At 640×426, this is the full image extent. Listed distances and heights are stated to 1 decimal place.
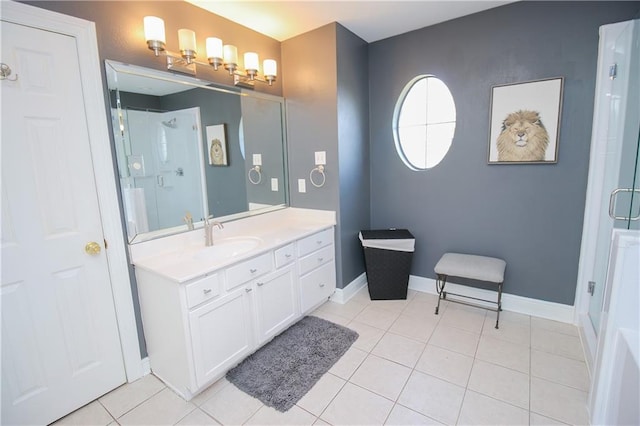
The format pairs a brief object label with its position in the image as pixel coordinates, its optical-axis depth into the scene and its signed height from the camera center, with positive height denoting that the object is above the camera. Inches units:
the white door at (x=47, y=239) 56.6 -12.6
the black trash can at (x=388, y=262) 108.7 -34.6
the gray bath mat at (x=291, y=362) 70.6 -50.5
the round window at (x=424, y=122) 109.2 +15.6
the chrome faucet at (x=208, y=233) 85.4 -17.4
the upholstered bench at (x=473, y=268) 91.4 -32.5
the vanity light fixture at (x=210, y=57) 70.7 +31.2
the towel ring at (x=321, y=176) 108.4 -3.0
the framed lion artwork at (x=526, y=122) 89.1 +11.9
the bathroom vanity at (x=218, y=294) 65.6 -30.1
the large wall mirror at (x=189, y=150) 72.1 +6.3
